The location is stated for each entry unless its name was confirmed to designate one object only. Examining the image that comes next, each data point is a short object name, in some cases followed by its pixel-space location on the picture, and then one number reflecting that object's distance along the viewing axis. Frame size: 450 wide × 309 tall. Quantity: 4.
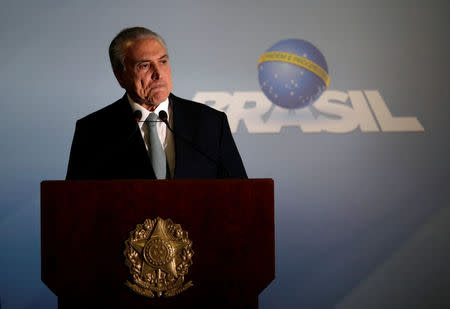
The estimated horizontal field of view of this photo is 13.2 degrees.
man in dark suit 5.91
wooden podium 5.43
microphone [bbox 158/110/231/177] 5.71
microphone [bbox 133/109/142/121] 5.75
